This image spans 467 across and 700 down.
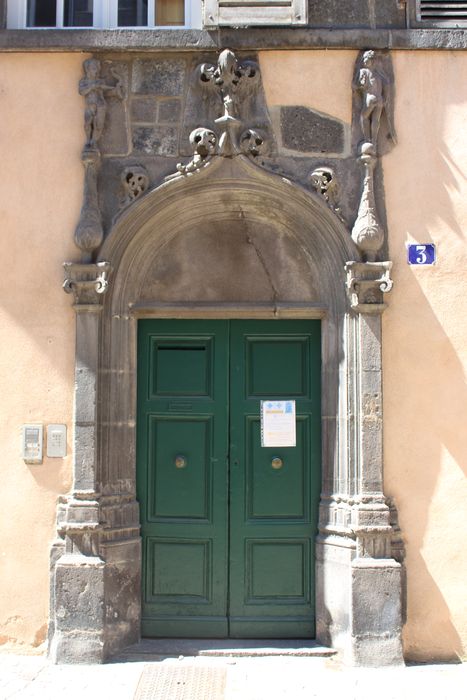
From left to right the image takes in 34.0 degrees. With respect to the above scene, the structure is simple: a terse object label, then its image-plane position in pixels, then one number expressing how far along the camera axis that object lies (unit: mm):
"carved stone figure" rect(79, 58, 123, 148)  5406
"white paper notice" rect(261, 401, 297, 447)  5566
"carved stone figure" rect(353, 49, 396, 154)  5344
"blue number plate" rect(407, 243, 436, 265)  5405
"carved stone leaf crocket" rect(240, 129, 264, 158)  5406
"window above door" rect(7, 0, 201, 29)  5785
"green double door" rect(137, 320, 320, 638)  5539
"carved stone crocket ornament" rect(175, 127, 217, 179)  5391
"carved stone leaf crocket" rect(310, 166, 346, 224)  5391
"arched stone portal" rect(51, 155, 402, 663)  5172
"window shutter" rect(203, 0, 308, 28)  5473
